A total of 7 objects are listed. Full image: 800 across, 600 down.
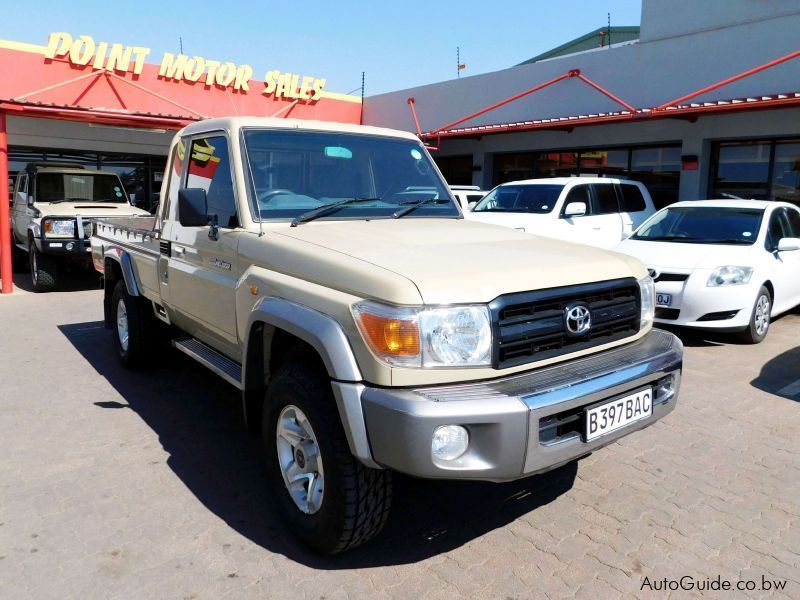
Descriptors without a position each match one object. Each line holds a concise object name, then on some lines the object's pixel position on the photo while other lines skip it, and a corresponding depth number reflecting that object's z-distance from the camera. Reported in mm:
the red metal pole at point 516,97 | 13875
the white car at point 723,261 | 6785
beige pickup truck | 2518
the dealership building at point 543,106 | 11109
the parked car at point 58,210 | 9930
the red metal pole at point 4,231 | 10266
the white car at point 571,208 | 10328
